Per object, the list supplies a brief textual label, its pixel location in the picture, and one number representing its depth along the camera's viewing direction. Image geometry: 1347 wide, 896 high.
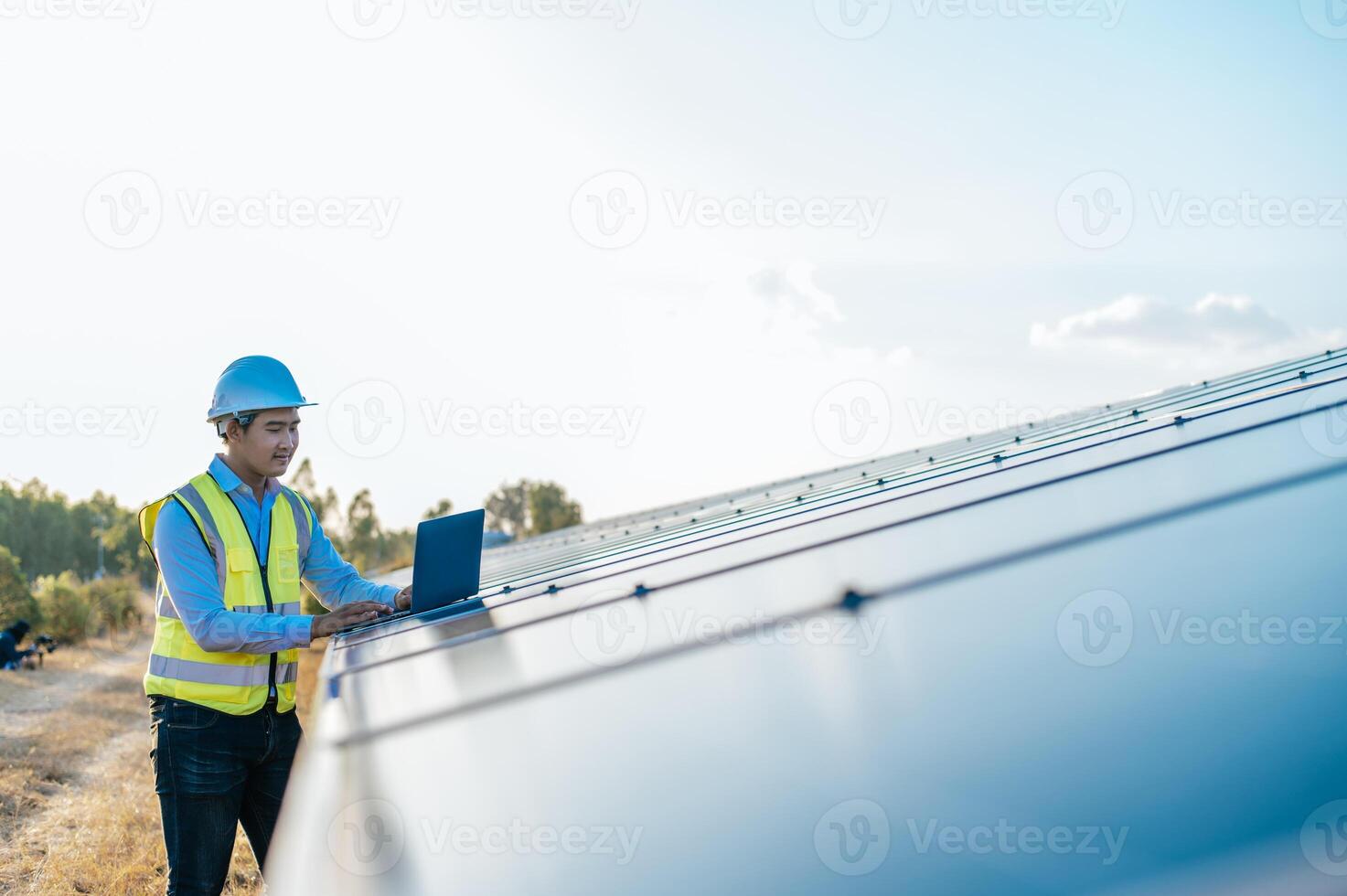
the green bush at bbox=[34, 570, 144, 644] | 27.27
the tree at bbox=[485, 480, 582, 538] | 49.28
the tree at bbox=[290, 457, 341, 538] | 58.06
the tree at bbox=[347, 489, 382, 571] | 57.56
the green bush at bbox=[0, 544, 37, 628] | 24.81
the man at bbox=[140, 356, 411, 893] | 3.66
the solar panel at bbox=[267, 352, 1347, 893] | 1.59
